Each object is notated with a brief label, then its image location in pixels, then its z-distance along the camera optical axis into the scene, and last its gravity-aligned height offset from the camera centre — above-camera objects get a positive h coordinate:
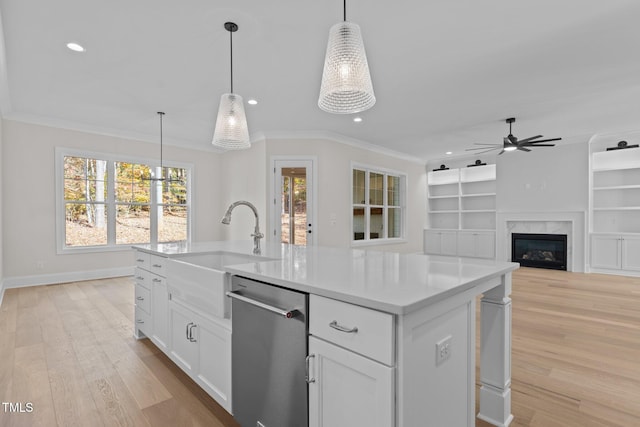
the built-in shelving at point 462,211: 7.68 -0.03
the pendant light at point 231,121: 2.43 +0.68
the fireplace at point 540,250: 6.46 -0.85
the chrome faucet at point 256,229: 2.29 -0.16
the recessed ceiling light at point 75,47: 2.83 +1.49
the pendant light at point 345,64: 1.52 +0.72
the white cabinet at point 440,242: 8.06 -0.84
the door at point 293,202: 5.70 +0.14
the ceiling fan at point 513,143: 5.05 +1.08
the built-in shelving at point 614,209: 5.68 +0.02
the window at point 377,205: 6.51 +0.12
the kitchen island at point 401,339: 0.98 -0.47
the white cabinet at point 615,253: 5.59 -0.78
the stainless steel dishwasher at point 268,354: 1.26 -0.65
